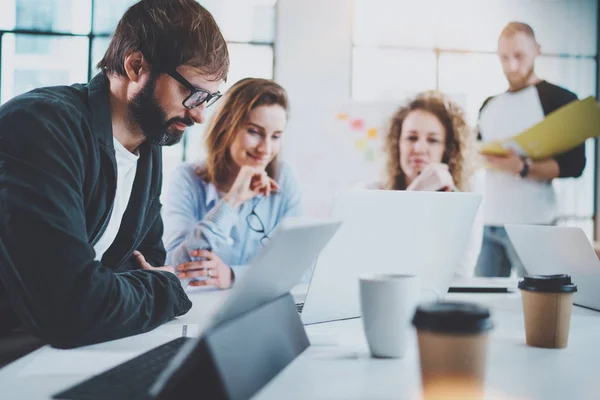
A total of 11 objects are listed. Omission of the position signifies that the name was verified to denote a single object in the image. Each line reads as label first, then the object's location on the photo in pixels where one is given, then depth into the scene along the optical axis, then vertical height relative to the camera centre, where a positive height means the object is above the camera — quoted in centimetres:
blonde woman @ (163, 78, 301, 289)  234 +11
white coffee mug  79 -14
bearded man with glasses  94 +4
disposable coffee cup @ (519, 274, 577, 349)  87 -15
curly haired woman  288 +34
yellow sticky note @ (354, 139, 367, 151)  394 +45
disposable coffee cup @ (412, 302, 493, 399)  58 -14
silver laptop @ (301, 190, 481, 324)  101 -6
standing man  373 +32
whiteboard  393 +40
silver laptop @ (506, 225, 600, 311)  116 -9
